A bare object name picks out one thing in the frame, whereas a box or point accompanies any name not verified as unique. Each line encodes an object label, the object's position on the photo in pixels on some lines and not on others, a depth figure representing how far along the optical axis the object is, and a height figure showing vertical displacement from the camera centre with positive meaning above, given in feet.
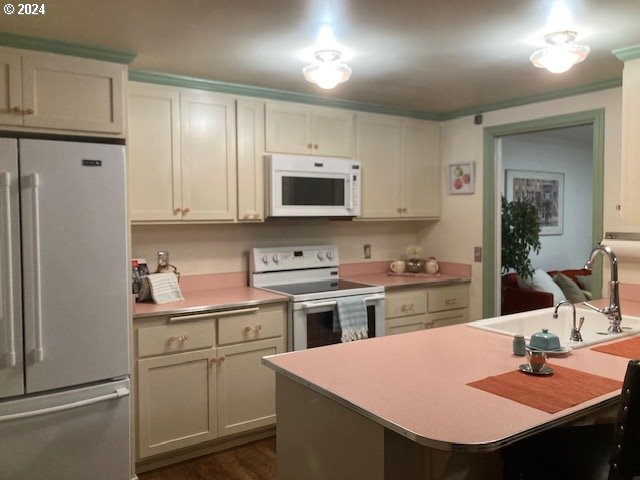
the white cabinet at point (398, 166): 13.08 +1.47
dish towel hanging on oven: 11.00 -1.98
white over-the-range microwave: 11.30 +0.83
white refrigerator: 7.47 -1.29
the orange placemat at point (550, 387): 4.74 -1.60
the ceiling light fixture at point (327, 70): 8.50 +2.47
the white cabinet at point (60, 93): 7.64 +1.99
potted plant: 16.19 -0.40
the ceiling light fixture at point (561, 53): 7.66 +2.45
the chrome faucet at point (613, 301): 7.55 -1.15
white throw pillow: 16.70 -1.99
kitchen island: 4.33 -1.62
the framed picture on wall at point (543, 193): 18.98 +1.09
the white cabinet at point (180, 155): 9.91 +1.35
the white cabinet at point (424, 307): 12.19 -2.05
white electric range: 10.57 -1.42
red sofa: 15.60 -2.26
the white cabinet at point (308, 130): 11.44 +2.11
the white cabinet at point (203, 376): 9.17 -2.77
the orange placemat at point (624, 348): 6.34 -1.58
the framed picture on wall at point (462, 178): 13.61 +1.16
